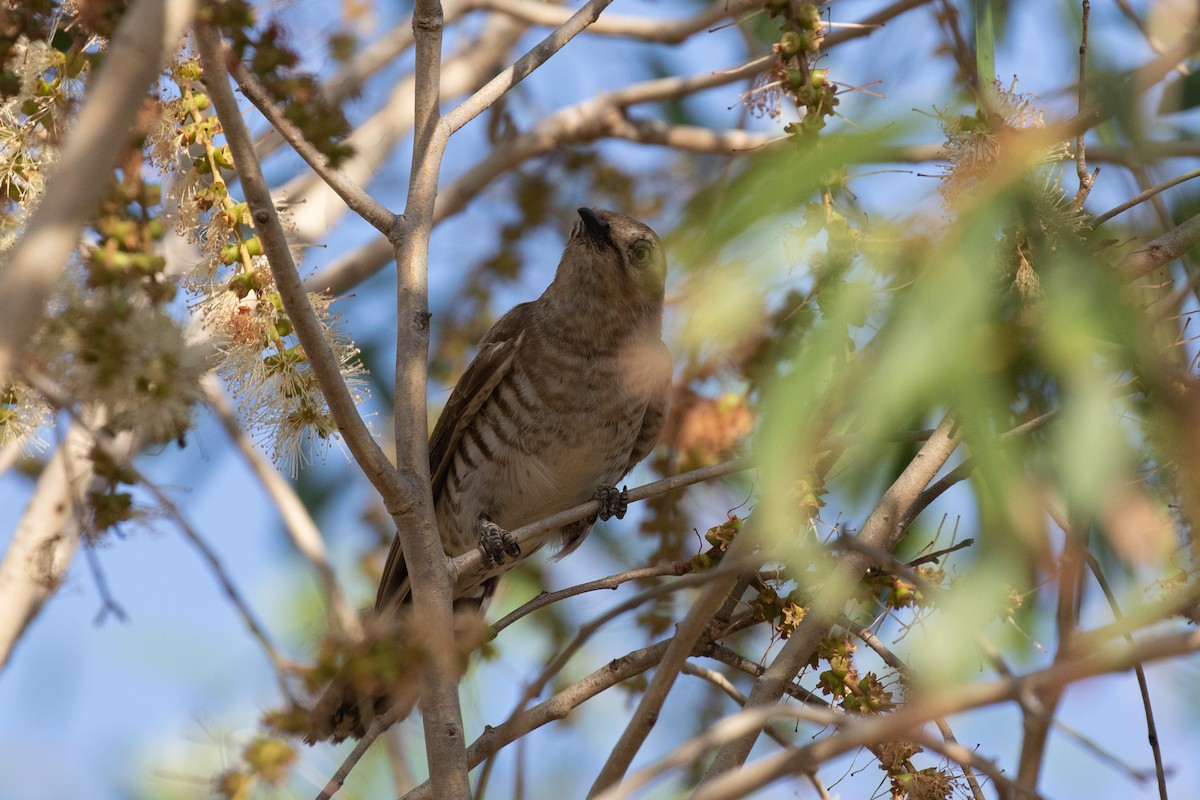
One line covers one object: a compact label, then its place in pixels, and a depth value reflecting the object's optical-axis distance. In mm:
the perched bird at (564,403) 9836
